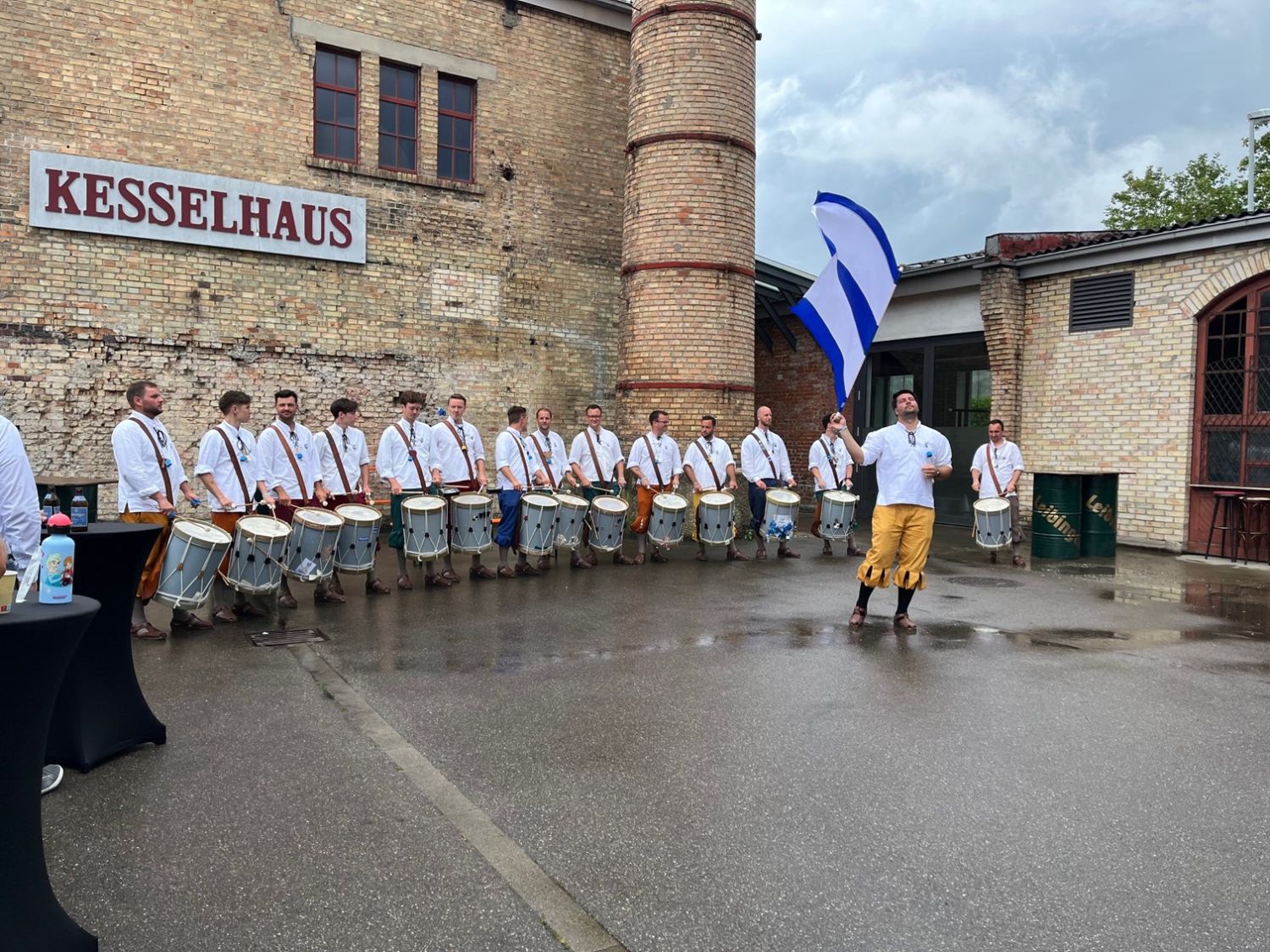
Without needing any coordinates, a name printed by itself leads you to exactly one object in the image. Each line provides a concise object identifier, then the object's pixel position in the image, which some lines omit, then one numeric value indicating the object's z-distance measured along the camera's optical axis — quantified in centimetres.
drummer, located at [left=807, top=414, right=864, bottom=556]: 1270
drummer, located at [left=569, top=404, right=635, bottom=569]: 1189
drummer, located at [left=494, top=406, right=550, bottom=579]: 1076
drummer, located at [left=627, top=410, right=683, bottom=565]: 1205
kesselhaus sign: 1184
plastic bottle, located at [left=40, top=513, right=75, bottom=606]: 334
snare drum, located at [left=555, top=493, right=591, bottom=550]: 1063
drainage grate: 741
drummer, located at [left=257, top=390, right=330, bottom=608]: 891
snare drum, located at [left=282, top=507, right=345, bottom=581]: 830
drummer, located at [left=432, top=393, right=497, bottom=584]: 1056
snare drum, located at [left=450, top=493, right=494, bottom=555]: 991
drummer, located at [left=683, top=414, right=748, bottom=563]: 1233
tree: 3459
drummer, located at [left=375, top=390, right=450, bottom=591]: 998
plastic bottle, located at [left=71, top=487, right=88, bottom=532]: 462
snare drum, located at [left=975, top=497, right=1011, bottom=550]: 1195
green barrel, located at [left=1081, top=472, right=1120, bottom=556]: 1286
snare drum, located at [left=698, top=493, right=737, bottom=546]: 1159
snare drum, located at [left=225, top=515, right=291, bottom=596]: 774
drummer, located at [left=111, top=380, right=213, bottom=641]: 741
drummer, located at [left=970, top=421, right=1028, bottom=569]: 1259
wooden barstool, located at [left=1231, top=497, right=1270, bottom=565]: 1244
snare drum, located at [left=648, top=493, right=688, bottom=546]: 1149
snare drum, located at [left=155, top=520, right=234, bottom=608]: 714
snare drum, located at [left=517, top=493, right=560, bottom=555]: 1045
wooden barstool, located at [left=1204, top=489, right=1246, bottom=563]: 1273
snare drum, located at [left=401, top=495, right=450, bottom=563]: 952
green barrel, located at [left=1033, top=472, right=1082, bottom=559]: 1273
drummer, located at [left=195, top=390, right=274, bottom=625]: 819
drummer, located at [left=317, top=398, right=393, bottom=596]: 960
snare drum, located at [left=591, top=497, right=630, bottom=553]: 1106
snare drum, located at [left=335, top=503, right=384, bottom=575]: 876
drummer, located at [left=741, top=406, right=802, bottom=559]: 1255
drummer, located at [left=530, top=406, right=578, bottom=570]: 1131
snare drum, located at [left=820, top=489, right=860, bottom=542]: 1230
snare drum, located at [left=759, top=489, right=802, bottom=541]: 1205
